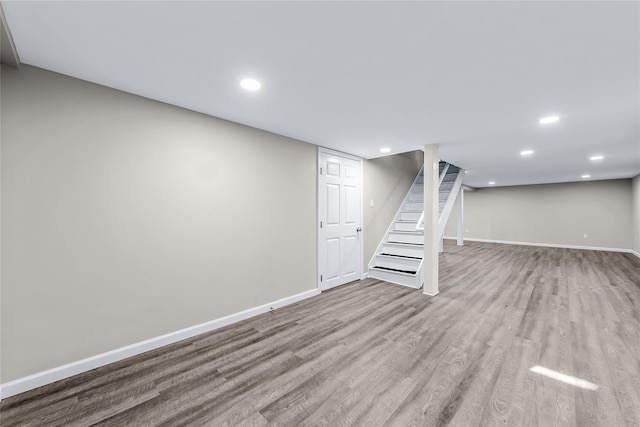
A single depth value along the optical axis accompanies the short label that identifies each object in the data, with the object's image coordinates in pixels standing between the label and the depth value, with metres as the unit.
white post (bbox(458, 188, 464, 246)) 8.64
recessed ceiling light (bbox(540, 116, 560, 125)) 2.61
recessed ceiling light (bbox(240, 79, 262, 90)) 1.93
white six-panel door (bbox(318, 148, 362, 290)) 3.84
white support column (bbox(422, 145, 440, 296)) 3.71
